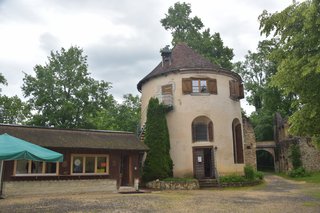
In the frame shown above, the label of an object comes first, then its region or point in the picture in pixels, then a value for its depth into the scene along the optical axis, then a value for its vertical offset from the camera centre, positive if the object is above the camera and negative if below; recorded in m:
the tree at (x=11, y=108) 32.78 +6.19
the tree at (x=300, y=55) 8.80 +3.36
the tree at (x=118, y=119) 36.88 +5.57
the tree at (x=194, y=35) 39.59 +17.37
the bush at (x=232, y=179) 22.70 -1.13
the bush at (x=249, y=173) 24.26 -0.76
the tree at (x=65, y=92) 31.39 +7.68
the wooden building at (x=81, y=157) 17.95 +0.55
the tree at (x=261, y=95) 46.38 +10.65
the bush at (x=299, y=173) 31.58 -1.06
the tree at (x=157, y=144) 22.72 +1.53
